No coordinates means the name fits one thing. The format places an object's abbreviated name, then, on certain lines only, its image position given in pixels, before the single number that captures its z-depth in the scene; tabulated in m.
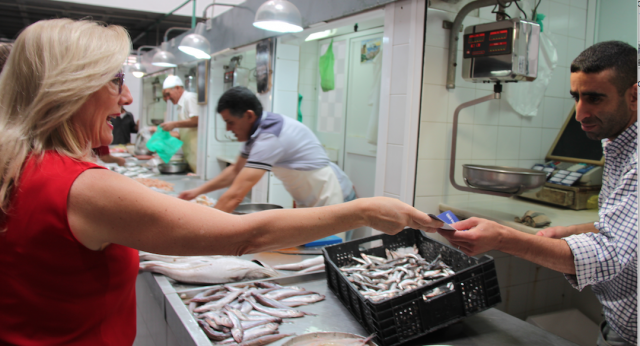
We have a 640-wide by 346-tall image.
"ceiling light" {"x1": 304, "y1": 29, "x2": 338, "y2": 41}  5.80
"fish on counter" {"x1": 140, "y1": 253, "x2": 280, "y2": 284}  2.06
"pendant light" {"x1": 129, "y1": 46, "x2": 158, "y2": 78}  7.05
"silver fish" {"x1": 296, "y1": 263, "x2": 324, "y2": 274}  2.17
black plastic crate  1.45
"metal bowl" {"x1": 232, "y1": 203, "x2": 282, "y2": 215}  3.16
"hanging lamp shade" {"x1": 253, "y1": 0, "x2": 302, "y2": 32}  3.03
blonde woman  1.02
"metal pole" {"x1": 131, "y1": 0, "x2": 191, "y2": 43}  6.92
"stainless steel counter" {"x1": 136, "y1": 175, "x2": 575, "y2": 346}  1.57
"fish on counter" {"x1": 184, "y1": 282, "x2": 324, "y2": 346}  1.55
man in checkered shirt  1.43
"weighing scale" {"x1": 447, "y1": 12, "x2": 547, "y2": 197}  2.49
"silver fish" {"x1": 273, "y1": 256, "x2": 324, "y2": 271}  2.27
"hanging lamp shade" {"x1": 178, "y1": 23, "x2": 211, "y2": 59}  4.39
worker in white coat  6.12
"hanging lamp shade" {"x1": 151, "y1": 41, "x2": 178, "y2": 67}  5.54
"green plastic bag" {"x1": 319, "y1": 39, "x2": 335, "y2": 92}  5.77
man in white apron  3.09
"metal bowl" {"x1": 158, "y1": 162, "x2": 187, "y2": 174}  6.31
